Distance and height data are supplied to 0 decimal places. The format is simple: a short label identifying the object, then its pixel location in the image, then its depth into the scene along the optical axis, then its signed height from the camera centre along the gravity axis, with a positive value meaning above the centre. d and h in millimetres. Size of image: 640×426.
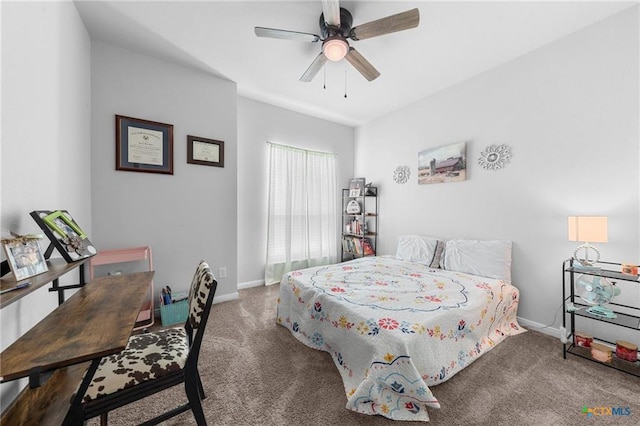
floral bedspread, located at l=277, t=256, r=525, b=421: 1404 -820
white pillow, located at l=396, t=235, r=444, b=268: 2998 -504
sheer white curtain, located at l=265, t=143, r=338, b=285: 3787 +14
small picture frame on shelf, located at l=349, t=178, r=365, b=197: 4129 +419
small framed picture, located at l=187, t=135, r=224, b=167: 2785 +706
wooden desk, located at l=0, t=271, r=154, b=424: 703 -446
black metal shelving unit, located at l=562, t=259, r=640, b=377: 1794 -815
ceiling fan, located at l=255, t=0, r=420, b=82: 1635 +1317
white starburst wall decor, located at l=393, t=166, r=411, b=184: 3668 +573
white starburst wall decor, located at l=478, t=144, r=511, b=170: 2643 +612
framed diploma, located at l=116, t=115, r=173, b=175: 2428 +681
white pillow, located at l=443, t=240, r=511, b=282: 2484 -505
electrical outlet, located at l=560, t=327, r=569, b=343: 1953 -1007
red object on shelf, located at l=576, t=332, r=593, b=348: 1952 -1045
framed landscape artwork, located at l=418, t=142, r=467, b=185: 2984 +619
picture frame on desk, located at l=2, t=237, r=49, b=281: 839 -174
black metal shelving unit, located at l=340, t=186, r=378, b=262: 4140 -269
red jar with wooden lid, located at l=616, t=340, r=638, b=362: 1753 -1026
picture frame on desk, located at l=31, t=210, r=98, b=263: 1096 -120
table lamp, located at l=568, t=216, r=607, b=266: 1836 -157
